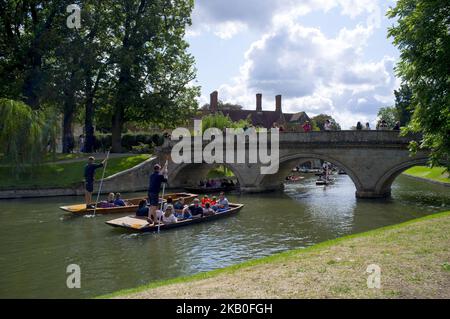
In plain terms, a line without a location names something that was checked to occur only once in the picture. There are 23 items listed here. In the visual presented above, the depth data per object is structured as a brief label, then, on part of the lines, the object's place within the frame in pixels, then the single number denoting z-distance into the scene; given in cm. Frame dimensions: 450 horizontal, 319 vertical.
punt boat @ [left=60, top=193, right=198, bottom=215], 1939
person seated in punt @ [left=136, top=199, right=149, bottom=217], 1698
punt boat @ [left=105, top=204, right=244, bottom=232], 1541
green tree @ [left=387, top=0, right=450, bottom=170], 1020
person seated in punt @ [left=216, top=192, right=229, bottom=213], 1947
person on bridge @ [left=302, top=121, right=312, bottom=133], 2967
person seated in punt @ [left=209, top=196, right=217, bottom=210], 1991
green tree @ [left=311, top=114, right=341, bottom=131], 8212
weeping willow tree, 2523
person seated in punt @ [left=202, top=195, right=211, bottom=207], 2002
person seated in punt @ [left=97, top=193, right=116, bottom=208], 2002
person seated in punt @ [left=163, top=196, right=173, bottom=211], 2048
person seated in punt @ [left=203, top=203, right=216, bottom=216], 1834
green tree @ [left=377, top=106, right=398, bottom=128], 8679
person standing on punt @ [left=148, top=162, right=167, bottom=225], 1511
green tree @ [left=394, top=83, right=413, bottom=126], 6197
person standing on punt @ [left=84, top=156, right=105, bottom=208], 1980
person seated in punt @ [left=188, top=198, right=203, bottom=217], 1787
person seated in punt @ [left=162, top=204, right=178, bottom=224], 1620
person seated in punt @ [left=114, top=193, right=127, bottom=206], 2035
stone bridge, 2394
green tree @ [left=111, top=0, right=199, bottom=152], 3294
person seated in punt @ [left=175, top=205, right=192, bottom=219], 1739
